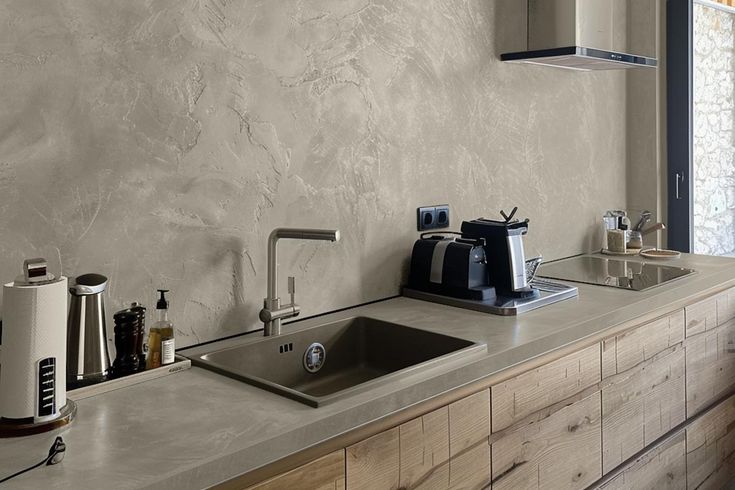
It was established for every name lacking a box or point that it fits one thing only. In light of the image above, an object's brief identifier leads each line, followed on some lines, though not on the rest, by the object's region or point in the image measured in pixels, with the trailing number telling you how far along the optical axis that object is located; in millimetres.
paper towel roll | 1237
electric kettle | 1452
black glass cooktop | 2508
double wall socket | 2396
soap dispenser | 1603
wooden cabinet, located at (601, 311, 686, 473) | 2076
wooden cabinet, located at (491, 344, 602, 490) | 1714
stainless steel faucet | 1861
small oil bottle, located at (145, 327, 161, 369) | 1601
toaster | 2182
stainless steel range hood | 2609
